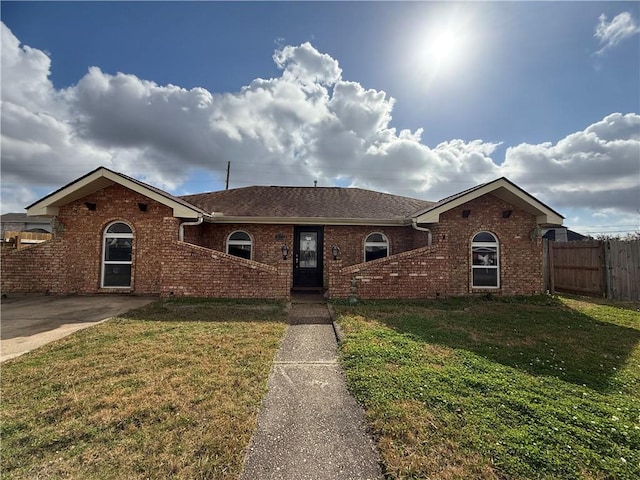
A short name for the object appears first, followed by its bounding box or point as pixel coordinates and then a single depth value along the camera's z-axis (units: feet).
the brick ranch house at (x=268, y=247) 26.99
